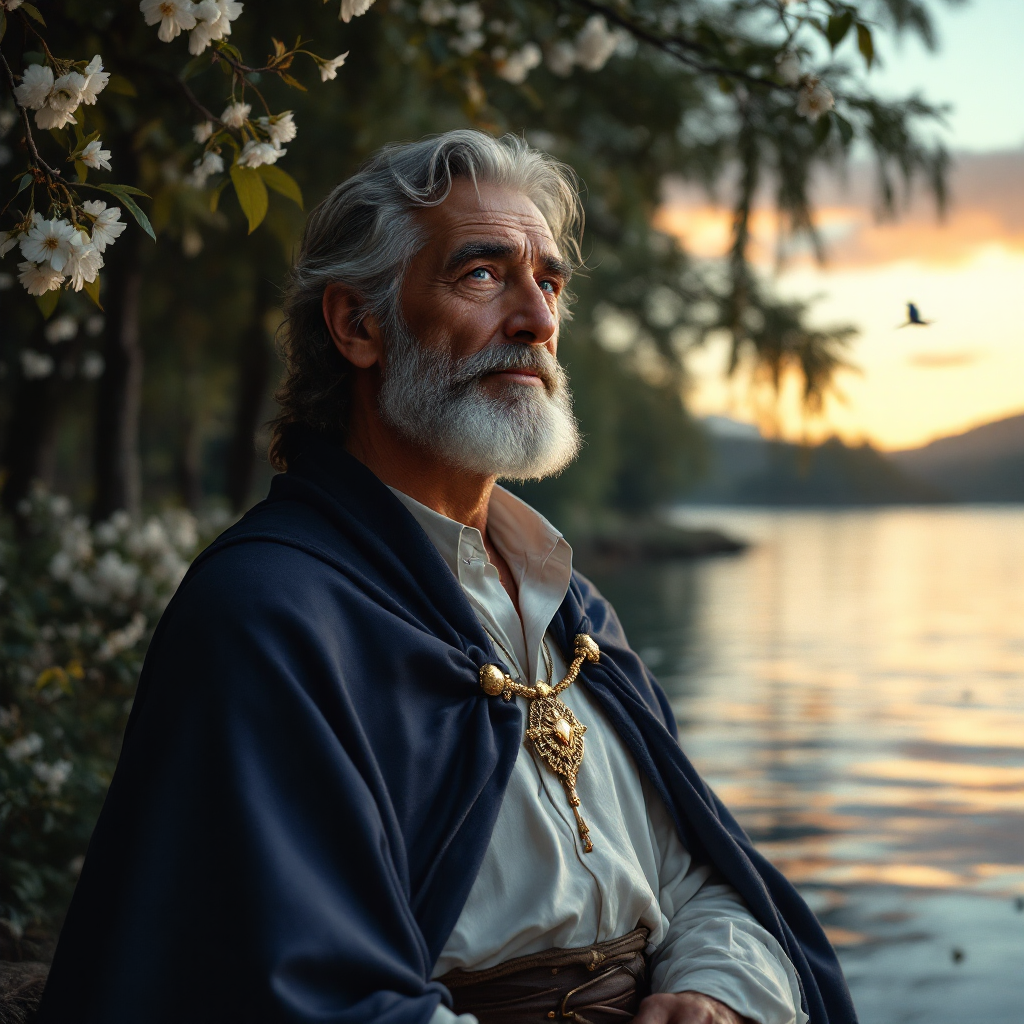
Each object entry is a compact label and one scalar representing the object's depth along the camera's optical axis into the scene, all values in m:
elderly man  1.61
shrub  3.29
